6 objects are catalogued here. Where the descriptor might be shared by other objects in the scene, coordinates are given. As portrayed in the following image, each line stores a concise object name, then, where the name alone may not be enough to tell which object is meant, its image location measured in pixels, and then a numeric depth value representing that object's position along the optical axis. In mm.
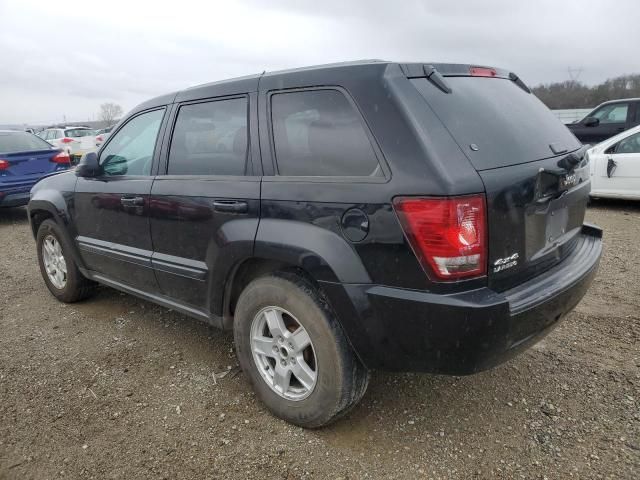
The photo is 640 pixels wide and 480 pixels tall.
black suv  2016
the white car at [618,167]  7168
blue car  8211
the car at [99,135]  17619
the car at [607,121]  9352
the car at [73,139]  16859
